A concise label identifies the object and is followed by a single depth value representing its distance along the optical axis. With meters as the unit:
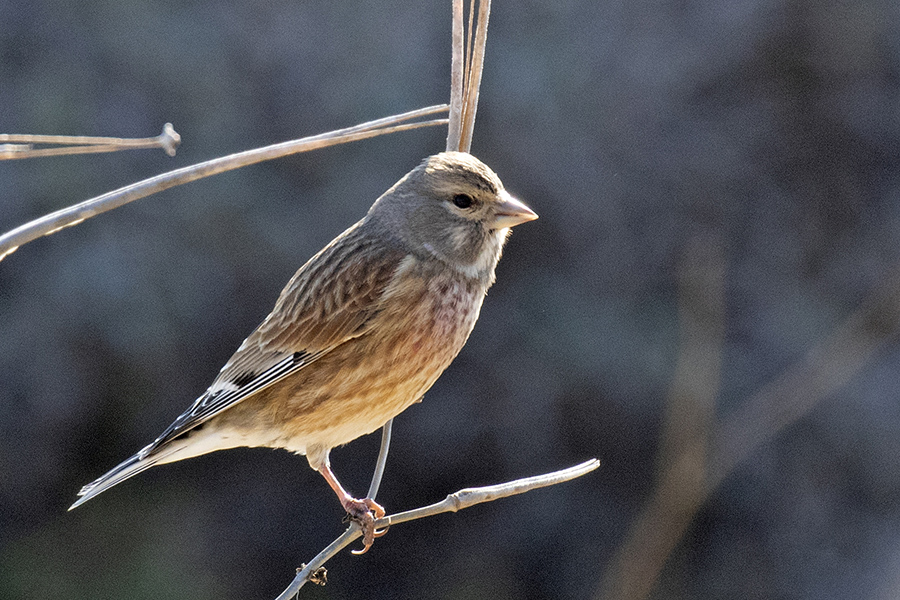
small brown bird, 5.38
